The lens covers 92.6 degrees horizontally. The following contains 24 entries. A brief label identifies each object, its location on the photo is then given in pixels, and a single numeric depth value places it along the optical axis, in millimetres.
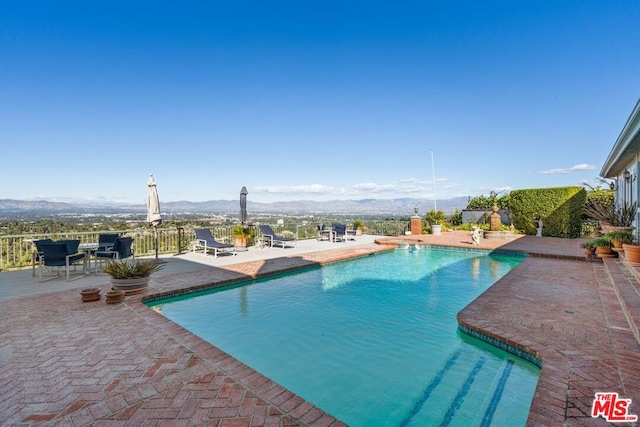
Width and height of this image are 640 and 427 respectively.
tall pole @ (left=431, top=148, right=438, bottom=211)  20556
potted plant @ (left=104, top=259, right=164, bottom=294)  5066
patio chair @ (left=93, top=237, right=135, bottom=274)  6793
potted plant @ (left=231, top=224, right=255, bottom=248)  10547
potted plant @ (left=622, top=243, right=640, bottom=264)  5774
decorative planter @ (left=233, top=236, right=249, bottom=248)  10539
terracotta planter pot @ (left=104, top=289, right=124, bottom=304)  4680
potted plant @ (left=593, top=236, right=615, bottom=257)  7389
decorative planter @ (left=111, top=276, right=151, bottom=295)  5055
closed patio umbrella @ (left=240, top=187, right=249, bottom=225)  10867
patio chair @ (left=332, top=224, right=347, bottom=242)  12945
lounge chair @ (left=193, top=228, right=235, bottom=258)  9148
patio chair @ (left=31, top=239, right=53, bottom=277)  6158
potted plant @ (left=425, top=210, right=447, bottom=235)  16850
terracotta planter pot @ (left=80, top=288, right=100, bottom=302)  4742
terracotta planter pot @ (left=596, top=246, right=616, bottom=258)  7471
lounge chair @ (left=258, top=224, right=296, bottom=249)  11039
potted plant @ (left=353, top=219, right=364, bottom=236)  14953
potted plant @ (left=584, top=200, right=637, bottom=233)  8484
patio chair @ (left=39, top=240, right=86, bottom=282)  5926
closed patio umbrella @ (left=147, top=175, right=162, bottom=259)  7844
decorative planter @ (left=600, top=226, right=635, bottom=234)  7664
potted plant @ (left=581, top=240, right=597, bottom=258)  7926
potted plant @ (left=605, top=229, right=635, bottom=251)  6930
